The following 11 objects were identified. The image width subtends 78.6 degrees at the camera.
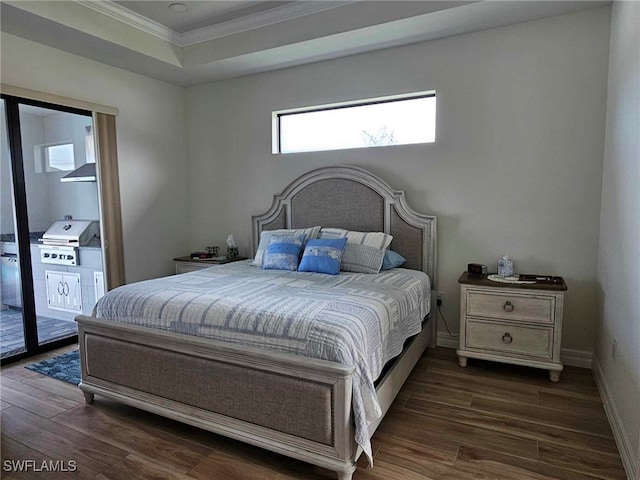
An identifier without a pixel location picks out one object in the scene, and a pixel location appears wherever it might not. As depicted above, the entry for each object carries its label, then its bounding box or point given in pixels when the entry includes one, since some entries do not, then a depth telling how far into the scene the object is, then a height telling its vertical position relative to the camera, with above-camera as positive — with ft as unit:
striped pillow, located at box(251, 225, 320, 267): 11.88 -1.07
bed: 5.96 -2.96
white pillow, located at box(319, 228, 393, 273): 10.59 -1.43
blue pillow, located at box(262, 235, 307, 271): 11.00 -1.51
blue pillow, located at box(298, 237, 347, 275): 10.38 -1.51
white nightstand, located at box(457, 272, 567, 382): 9.14 -3.01
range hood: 12.42 +0.94
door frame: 10.72 +0.20
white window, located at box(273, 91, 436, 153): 11.89 +2.48
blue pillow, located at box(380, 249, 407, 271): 11.00 -1.74
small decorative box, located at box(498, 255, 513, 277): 10.18 -1.81
